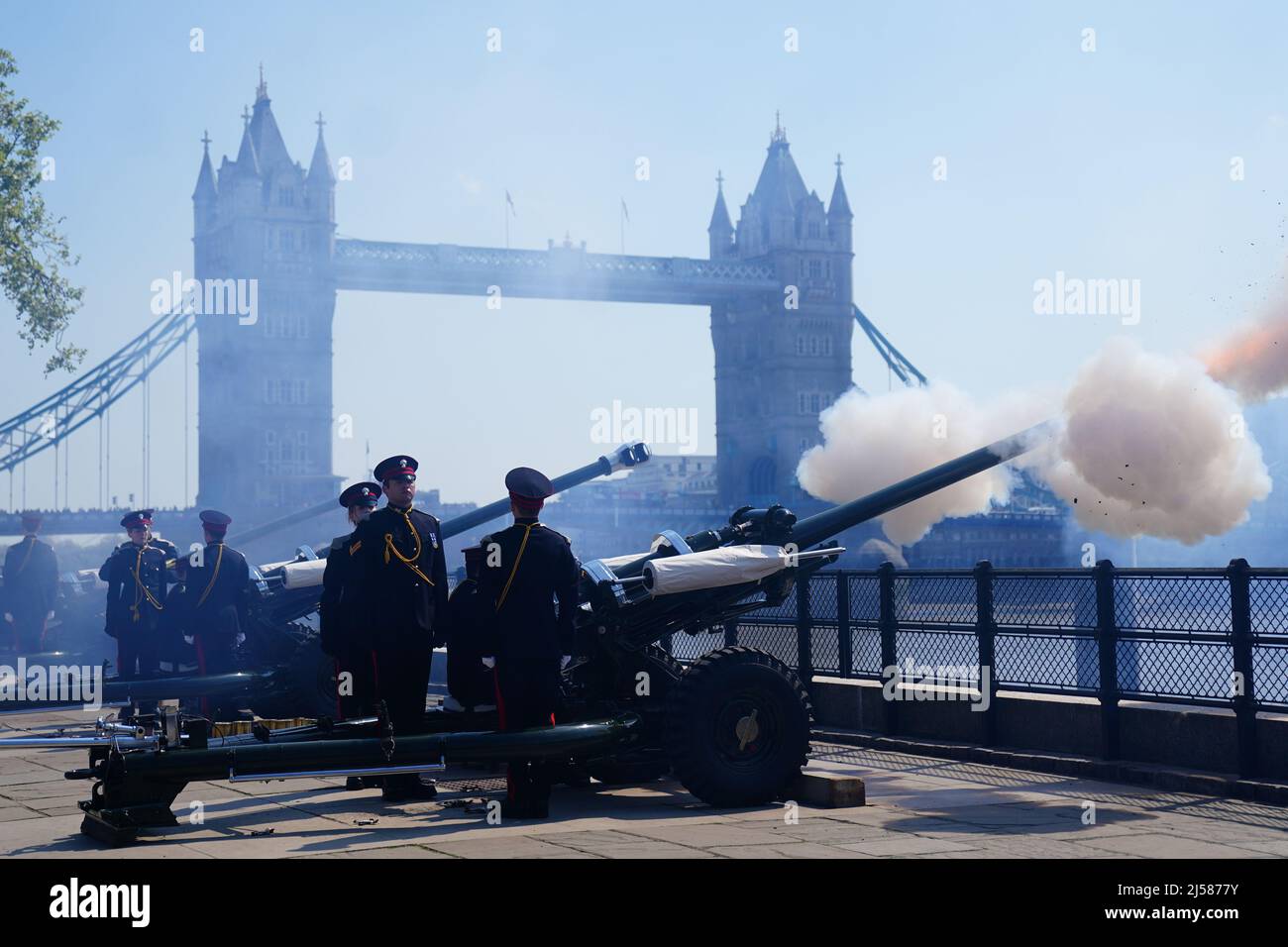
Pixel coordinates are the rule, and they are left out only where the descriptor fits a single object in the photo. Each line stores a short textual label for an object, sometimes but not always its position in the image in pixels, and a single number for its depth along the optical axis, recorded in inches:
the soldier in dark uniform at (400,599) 306.3
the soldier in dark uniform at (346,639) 310.4
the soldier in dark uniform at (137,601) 481.4
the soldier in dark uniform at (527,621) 289.6
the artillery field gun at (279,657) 418.6
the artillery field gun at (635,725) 262.5
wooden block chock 297.7
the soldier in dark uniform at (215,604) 446.0
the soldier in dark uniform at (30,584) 668.7
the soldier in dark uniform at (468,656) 308.8
